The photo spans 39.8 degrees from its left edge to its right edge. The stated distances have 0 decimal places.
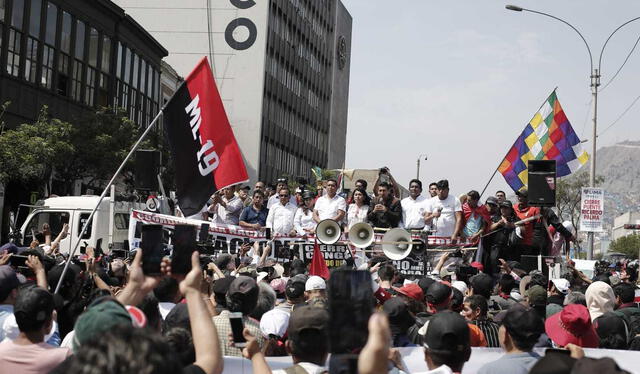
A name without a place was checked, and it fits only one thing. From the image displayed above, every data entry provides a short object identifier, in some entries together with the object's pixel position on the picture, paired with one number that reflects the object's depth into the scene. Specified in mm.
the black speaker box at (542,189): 13078
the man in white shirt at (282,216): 14680
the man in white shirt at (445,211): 14078
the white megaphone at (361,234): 12773
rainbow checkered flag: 17094
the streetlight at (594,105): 27578
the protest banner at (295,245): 12656
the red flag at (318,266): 10554
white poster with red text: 20391
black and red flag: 8461
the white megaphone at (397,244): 12516
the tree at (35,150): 29141
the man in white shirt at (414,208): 14070
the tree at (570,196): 74650
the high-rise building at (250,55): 69250
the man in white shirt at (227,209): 15680
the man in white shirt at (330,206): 14172
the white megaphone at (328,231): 12711
